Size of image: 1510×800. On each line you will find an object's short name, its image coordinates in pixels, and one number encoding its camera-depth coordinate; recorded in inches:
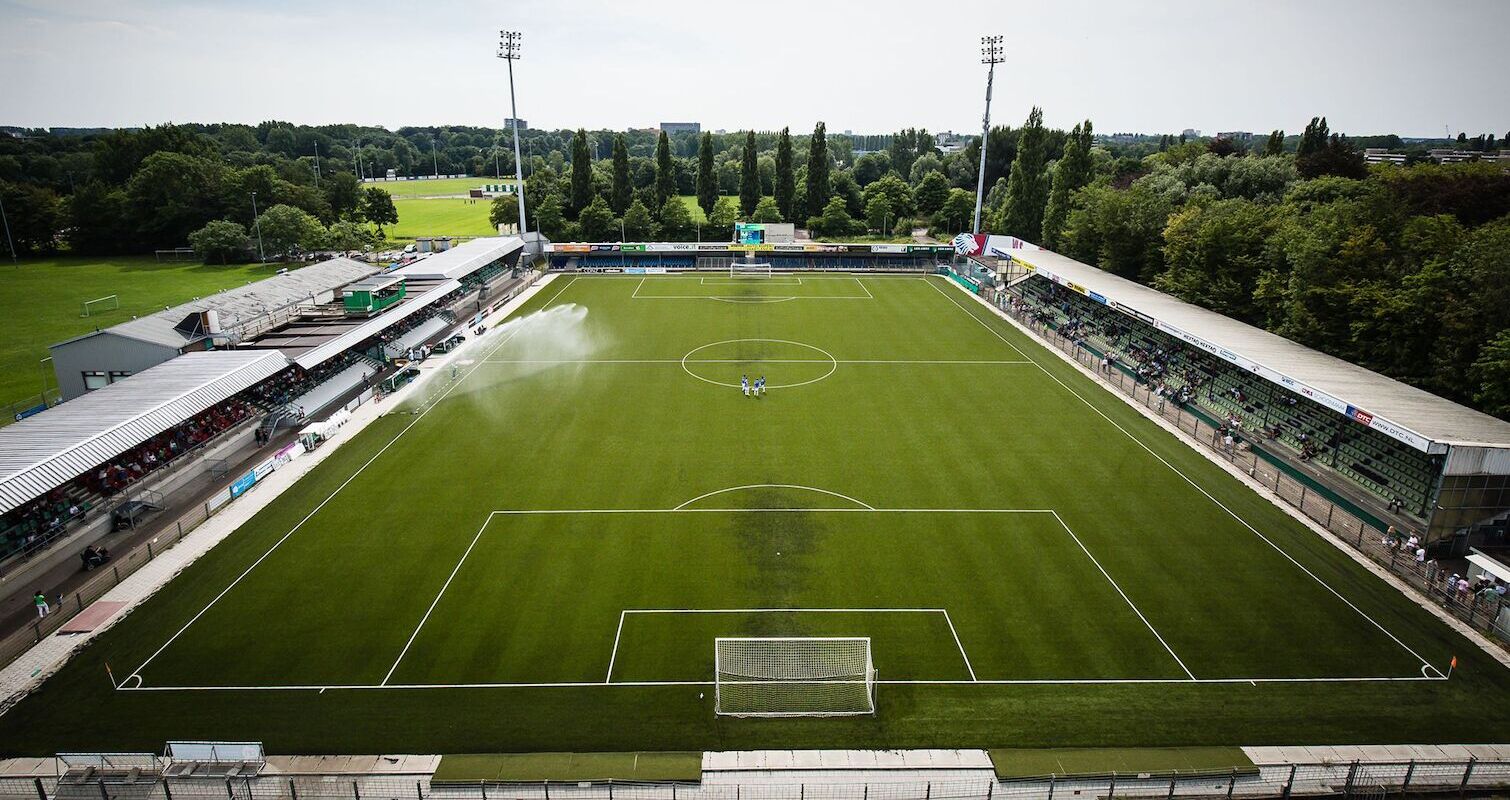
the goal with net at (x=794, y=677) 706.2
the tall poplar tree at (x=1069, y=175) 2930.6
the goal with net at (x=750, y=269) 3093.0
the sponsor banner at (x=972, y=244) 2940.5
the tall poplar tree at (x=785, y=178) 3801.7
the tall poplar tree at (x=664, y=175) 3806.6
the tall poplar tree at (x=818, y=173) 3886.3
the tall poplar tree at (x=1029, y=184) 3216.0
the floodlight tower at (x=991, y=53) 2859.3
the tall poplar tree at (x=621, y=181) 3757.4
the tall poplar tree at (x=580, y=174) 3762.3
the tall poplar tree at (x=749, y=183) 3946.9
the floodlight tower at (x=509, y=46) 2824.8
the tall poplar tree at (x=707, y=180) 3937.0
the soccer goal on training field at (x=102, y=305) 2344.0
